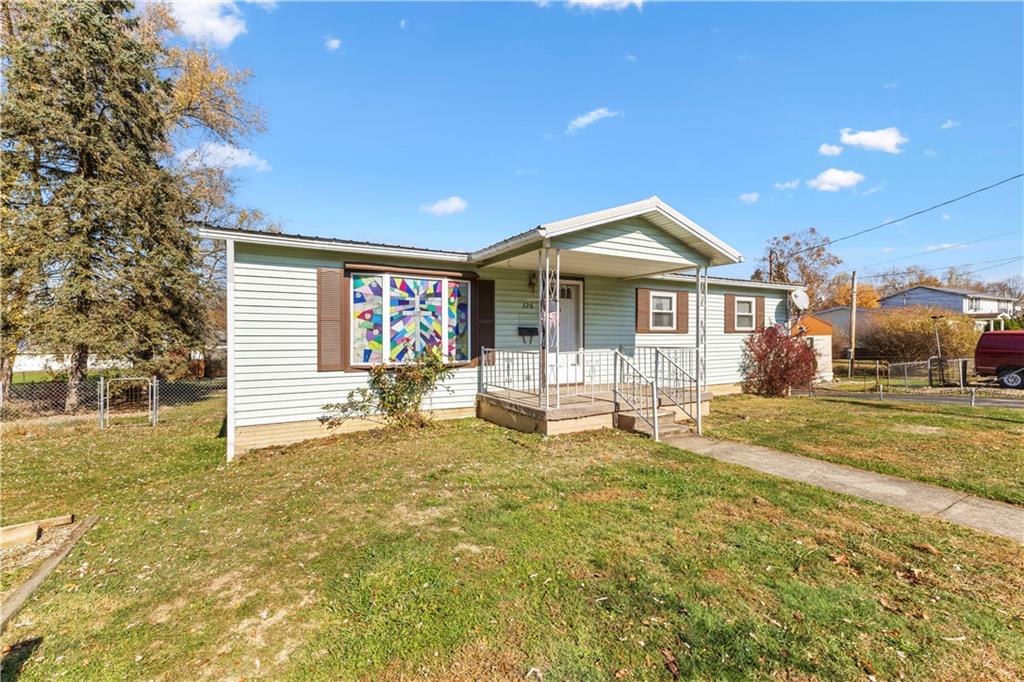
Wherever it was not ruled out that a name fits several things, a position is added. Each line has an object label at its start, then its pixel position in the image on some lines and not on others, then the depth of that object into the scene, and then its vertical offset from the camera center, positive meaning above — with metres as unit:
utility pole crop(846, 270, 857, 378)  19.17 +1.35
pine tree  9.84 +4.02
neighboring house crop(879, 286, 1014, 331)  32.09 +3.76
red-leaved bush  11.55 -0.46
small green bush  7.18 -0.76
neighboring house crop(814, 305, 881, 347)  25.31 +1.90
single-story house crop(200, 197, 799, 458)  6.45 +0.51
